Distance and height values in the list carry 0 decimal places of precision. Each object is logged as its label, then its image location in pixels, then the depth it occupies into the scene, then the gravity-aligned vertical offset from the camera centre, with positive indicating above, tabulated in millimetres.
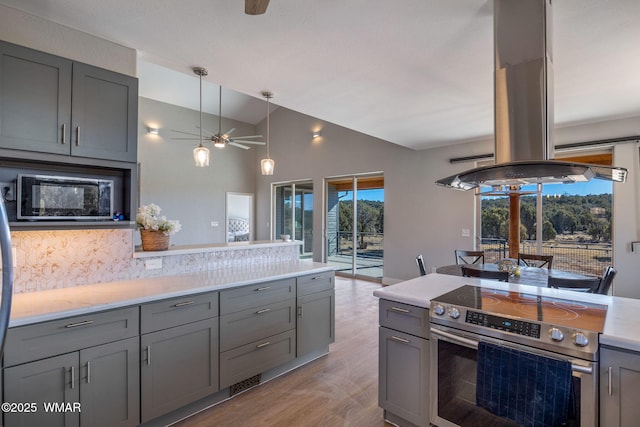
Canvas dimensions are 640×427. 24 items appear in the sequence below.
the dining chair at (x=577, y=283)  2436 -530
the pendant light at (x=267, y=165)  3393 +580
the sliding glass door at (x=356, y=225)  6617 -167
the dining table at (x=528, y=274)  2922 -582
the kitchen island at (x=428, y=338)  1338 -648
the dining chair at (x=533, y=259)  3834 -529
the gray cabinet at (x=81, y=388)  1561 -941
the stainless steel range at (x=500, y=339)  1382 -606
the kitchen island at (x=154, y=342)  1612 -812
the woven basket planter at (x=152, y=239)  2619 -193
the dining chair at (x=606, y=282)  2643 -551
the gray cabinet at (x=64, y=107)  1836 +717
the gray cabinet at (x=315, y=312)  2822 -913
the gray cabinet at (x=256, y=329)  2316 -908
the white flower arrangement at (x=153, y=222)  2604 -46
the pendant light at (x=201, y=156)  3025 +597
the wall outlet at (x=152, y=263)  2566 -395
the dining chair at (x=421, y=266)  3723 -592
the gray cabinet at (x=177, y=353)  1950 -918
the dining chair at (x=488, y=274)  2691 -501
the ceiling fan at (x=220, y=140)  4211 +1062
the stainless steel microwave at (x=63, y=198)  1921 +124
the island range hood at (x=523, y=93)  1788 +754
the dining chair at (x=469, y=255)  4359 -535
